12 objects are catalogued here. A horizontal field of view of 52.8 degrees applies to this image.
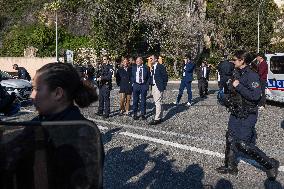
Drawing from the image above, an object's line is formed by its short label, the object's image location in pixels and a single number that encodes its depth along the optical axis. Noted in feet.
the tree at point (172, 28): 65.92
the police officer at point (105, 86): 23.84
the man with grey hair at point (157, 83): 21.72
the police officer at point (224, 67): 25.40
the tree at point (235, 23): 71.49
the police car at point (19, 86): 30.01
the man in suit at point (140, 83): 22.41
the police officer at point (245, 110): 12.06
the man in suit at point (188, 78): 29.57
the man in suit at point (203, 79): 35.14
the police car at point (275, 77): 29.49
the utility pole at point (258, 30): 69.69
